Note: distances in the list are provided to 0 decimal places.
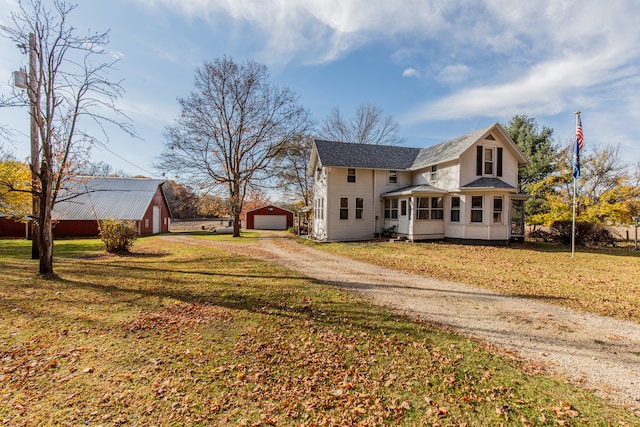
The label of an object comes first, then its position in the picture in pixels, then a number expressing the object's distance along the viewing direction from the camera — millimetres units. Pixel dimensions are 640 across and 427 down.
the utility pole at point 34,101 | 7836
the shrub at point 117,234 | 13352
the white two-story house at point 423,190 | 17891
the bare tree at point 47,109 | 7746
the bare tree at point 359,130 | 35594
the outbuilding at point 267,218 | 43719
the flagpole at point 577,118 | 13408
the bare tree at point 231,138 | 25141
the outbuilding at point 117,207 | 26984
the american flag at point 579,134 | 13320
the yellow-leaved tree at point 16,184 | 16330
